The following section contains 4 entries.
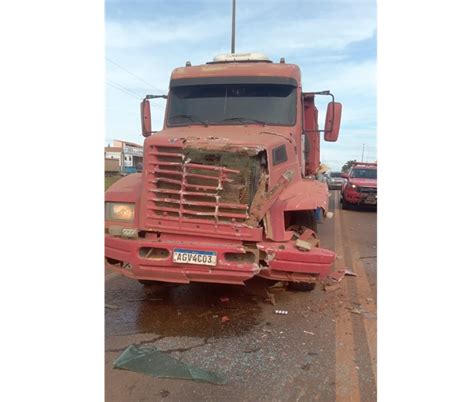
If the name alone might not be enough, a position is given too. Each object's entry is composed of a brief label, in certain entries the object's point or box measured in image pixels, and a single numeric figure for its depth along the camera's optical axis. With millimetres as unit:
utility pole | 10212
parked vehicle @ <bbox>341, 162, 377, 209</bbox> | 12771
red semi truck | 3727
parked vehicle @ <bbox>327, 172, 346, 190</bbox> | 21031
